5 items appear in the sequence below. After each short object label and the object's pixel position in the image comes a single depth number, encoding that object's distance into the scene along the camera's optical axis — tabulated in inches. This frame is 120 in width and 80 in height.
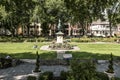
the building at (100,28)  1596.8
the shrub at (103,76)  198.5
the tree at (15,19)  873.7
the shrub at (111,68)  196.4
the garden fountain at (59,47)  518.9
